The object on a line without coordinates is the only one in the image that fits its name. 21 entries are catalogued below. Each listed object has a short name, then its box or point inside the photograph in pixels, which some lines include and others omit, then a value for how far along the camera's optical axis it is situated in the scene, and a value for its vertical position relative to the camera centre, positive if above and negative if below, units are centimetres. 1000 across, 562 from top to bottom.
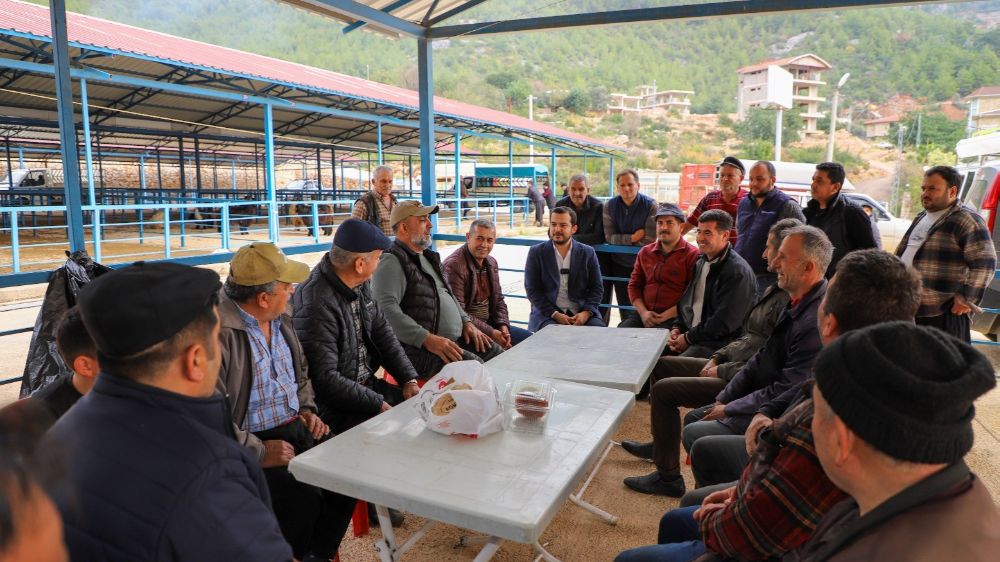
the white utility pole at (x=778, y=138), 3027 +296
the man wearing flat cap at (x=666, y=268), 415 -47
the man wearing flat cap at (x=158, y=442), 101 -42
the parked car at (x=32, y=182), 1725 +46
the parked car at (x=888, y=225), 1405 -60
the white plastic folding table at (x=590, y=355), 273 -77
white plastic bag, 197 -65
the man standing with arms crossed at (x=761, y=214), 458 -11
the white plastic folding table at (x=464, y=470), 154 -75
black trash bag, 234 -49
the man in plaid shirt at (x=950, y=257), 373 -35
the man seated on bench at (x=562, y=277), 446 -55
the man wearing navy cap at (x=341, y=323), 267 -54
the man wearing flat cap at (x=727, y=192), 502 +5
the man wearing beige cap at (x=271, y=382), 219 -68
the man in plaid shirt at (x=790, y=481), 142 -65
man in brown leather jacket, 407 -55
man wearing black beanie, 90 -36
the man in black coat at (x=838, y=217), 429 -13
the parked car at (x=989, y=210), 554 -10
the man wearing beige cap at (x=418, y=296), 348 -56
